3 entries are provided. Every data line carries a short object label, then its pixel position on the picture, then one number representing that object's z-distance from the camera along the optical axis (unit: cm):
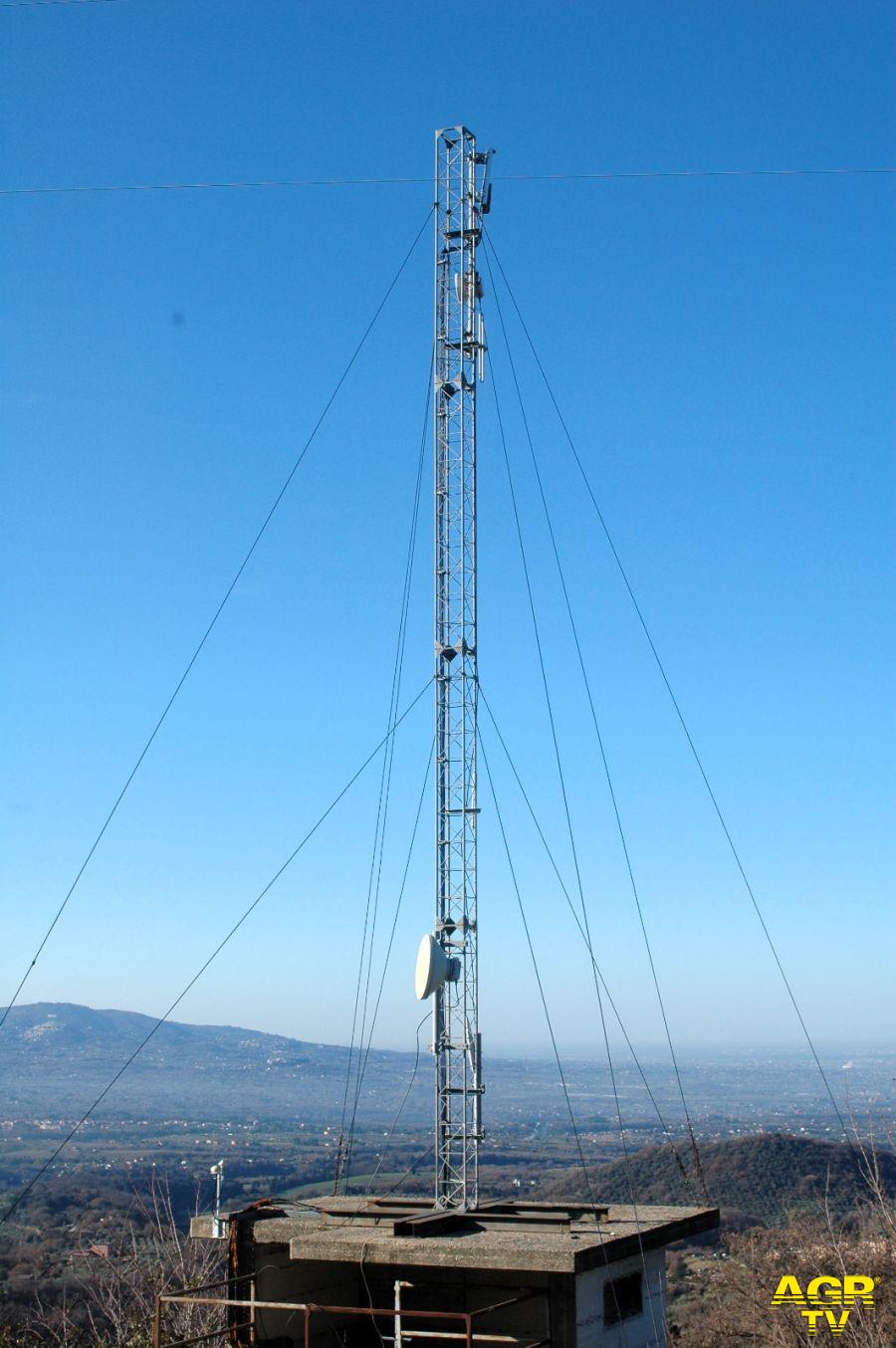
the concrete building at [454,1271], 1675
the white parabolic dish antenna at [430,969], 2230
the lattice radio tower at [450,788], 2242
